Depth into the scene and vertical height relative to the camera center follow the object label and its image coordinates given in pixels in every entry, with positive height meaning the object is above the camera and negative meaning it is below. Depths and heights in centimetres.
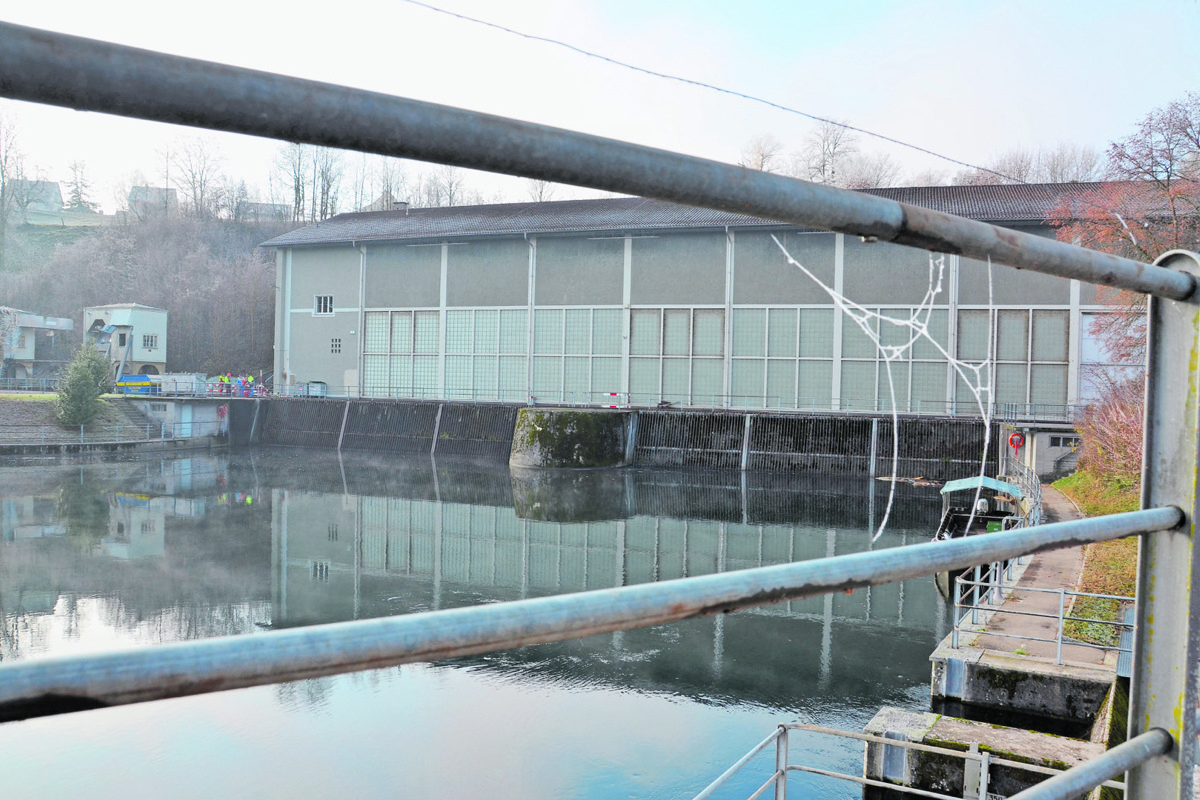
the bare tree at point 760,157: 3460 +881
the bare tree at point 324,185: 6850 +1372
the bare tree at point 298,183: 6946 +1392
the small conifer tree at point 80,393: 3356 -80
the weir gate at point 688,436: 2778 -164
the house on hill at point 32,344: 4894 +125
